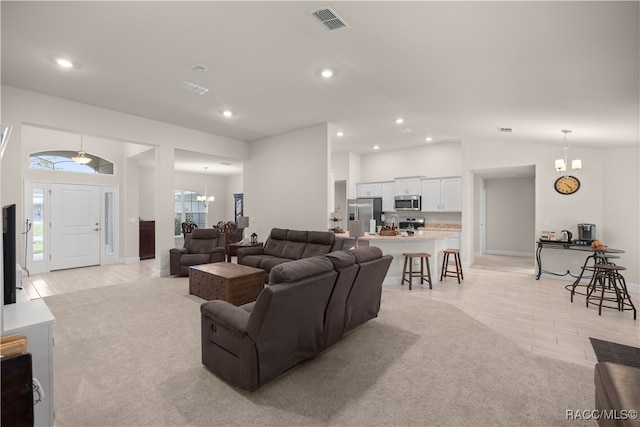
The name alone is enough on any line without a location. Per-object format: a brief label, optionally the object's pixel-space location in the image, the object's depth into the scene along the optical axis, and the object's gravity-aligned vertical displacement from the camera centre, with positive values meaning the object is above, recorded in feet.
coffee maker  18.06 -1.20
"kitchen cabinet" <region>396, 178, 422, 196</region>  26.36 +2.38
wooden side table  21.38 -2.64
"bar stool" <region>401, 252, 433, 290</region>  17.13 -3.27
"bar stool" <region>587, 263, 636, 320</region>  13.33 -3.24
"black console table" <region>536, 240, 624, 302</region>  15.43 -2.14
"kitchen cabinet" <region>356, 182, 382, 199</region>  28.89 +2.31
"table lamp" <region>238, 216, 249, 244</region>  22.75 -0.70
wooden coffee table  13.70 -3.34
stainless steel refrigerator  28.45 +0.29
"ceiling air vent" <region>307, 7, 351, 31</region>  7.94 +5.35
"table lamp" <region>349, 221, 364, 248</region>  17.02 -0.91
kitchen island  18.01 -2.09
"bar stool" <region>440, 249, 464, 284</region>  18.62 -3.38
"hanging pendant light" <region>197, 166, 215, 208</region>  36.43 +1.70
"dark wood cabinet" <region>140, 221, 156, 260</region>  26.23 -2.35
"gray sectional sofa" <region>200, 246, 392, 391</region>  7.04 -2.81
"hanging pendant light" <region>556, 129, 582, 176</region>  17.03 +2.76
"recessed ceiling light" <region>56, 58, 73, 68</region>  11.26 +5.72
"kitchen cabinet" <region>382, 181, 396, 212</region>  27.99 +1.60
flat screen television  6.57 -0.87
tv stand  5.66 -2.61
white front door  21.85 -0.99
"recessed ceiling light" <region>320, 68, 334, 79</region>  11.75 +5.60
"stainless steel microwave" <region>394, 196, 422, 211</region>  26.08 +0.89
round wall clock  19.16 +1.87
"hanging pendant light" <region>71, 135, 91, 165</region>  20.21 +3.62
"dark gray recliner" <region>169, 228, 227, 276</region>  19.56 -2.60
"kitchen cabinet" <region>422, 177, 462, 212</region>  24.52 +1.55
